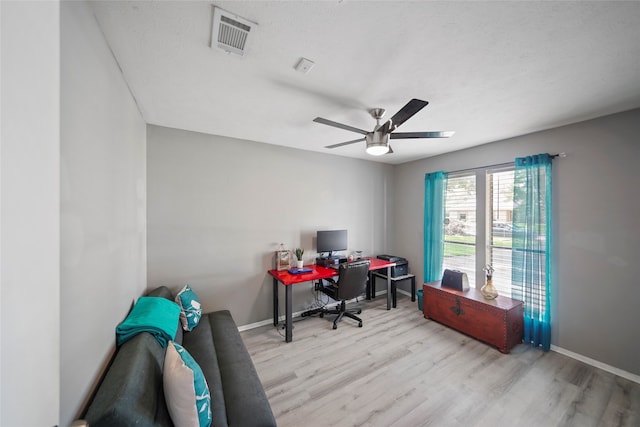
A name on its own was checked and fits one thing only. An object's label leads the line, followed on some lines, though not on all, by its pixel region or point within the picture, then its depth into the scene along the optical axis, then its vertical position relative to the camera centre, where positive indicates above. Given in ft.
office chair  9.65 -3.07
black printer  12.36 -2.89
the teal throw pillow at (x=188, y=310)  7.23 -3.12
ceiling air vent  3.71 +3.16
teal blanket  4.81 -2.48
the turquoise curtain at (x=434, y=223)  11.91 -0.50
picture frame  10.33 -2.09
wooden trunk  8.25 -3.99
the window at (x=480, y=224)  9.79 -0.46
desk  8.76 -2.61
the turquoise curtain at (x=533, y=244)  8.36 -1.13
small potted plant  10.44 -1.96
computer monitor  11.31 -1.36
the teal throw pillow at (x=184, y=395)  3.58 -2.89
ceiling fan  6.38 +2.27
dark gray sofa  3.08 -3.24
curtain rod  8.20 +2.12
